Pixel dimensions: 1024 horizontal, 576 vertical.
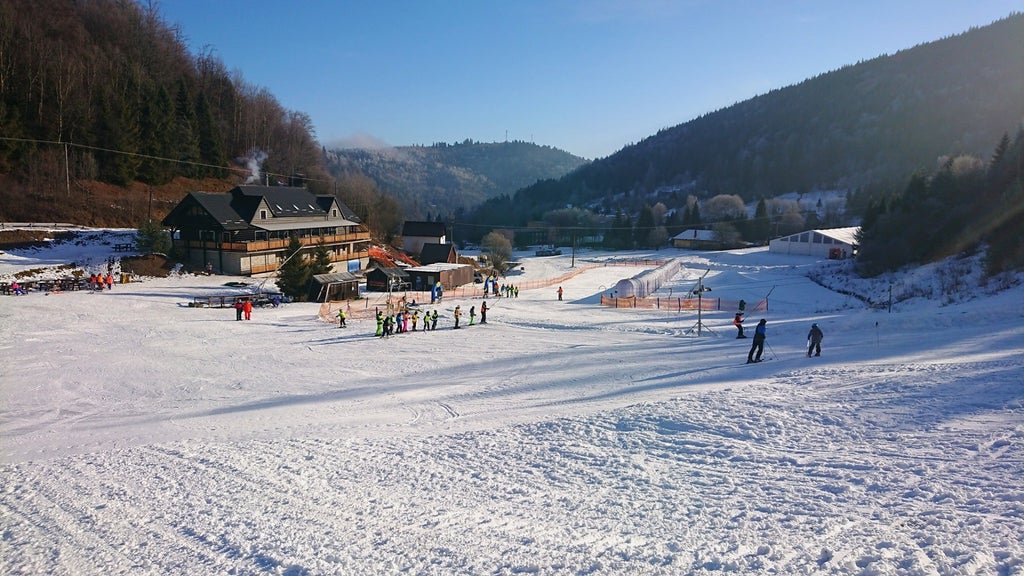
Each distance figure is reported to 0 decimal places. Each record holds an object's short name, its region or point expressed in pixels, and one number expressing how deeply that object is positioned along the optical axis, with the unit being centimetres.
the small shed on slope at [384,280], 4356
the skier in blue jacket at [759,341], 1817
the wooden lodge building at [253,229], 4366
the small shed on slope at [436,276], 4572
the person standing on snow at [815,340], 1870
